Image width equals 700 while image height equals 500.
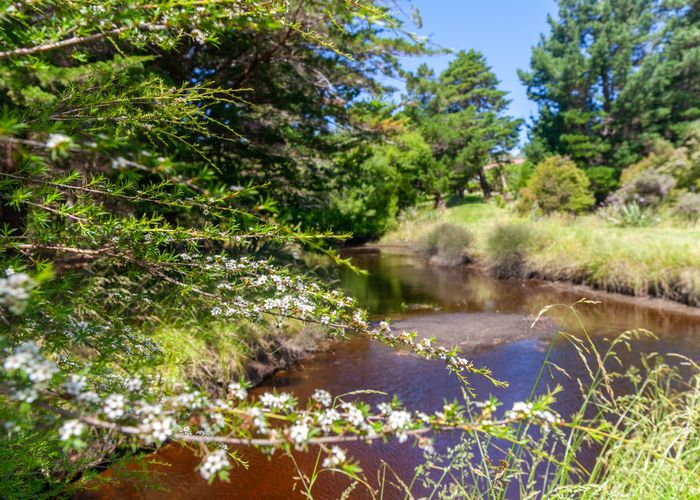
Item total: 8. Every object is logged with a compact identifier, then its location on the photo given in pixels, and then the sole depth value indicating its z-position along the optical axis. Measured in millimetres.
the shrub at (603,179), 24250
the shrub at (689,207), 15420
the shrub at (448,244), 14773
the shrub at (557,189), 20406
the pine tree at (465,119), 29547
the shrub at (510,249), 12352
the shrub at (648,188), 18000
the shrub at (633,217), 15906
